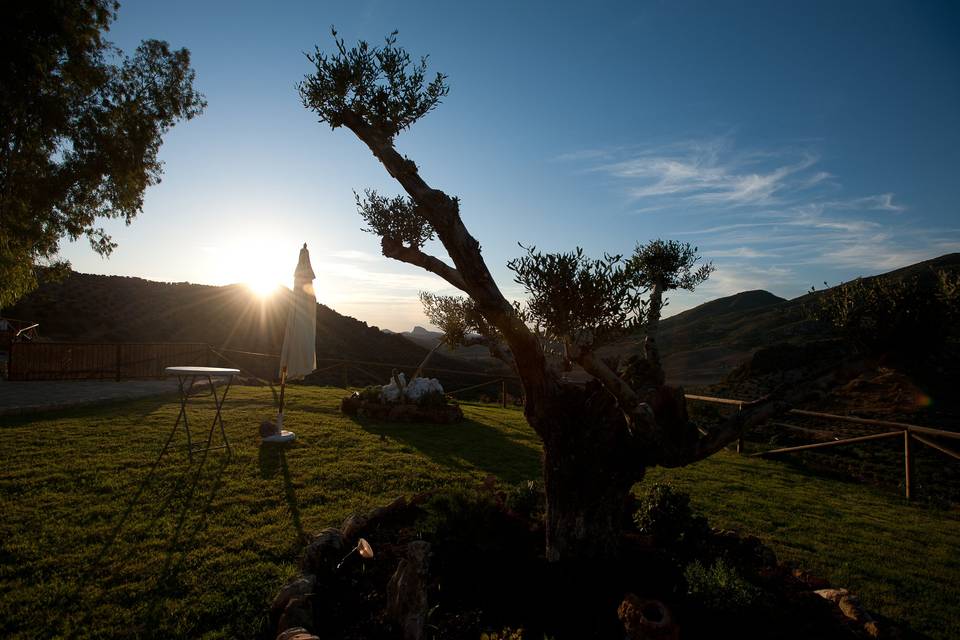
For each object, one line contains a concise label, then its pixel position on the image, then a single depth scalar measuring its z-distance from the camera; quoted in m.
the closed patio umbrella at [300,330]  9.07
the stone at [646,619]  2.47
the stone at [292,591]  3.26
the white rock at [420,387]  12.73
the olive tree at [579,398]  3.70
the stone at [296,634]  2.69
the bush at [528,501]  4.94
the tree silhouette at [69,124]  11.68
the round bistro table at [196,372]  6.43
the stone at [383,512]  4.61
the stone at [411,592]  2.79
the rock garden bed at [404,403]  12.42
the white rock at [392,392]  12.72
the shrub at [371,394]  12.84
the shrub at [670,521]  4.32
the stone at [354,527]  4.39
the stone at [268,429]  9.59
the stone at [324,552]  3.81
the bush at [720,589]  3.11
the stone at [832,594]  3.47
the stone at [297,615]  3.02
